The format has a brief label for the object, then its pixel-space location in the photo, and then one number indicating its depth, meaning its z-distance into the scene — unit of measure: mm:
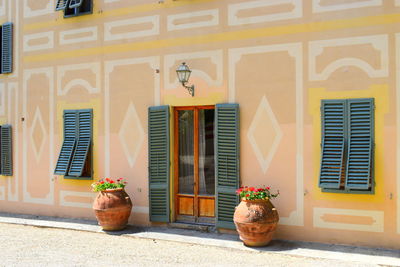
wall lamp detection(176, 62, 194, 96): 8094
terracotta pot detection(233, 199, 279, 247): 7125
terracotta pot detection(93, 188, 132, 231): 8445
